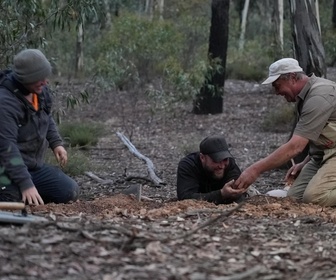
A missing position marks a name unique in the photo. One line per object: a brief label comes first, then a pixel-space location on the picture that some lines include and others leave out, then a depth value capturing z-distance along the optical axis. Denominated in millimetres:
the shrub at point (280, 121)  16747
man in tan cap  7551
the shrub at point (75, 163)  11398
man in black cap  7777
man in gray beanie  7172
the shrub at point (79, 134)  15280
